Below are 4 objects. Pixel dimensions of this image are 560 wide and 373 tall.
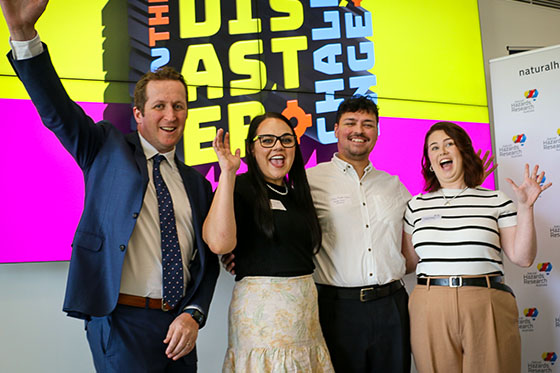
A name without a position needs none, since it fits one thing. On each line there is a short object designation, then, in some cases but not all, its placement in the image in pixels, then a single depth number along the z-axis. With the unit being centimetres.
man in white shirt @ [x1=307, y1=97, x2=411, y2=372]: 271
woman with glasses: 224
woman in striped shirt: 263
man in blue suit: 190
